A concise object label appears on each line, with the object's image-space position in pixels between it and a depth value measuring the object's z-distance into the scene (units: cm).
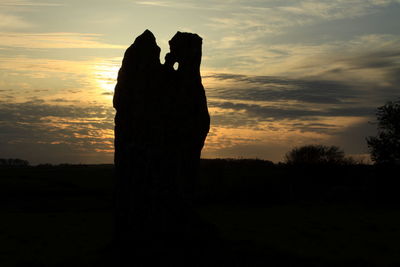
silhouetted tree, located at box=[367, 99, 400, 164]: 5397
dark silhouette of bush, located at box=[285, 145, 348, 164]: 8817
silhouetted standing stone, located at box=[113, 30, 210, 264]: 1667
